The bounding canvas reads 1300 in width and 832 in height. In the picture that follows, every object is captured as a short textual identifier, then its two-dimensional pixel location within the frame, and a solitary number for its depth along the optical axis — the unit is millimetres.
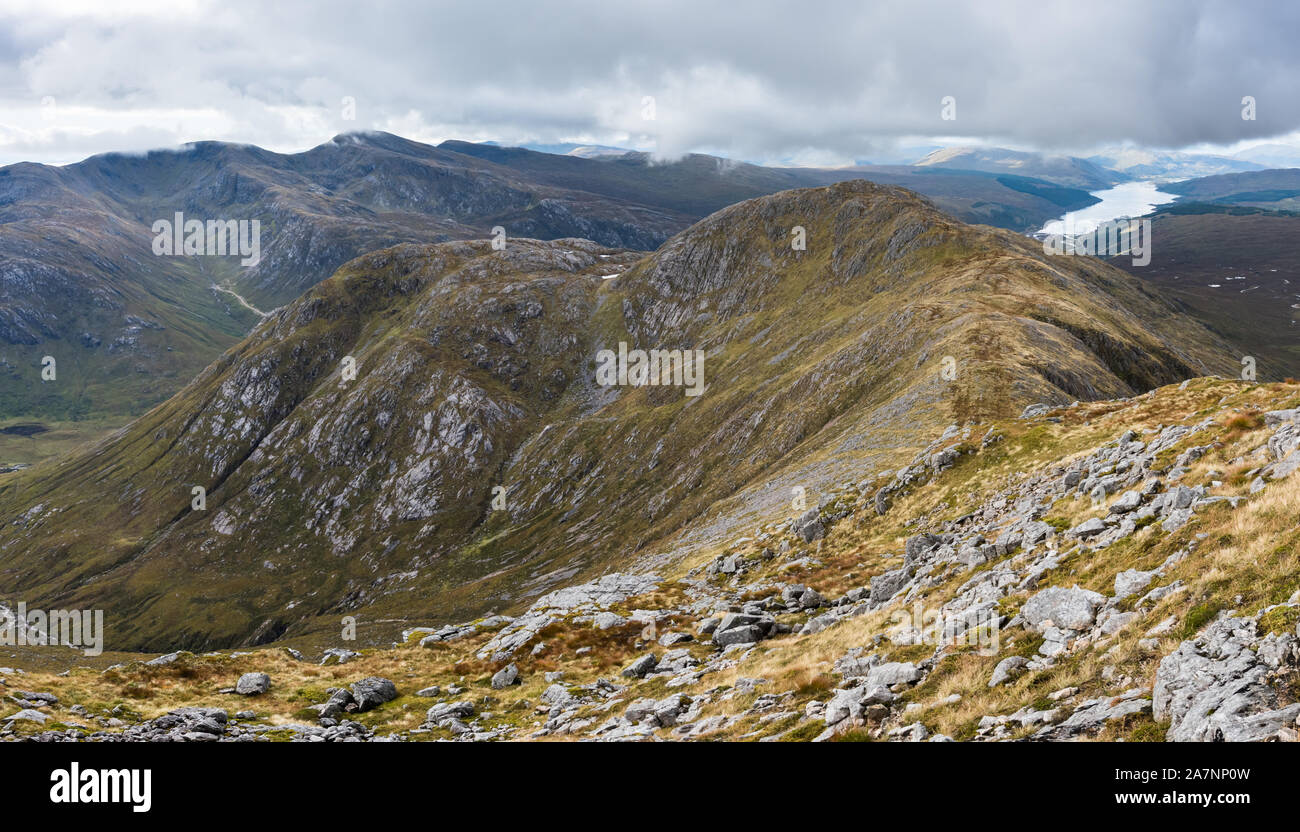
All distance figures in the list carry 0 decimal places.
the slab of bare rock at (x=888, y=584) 33875
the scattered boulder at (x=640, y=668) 33750
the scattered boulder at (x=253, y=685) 37812
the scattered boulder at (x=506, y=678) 38312
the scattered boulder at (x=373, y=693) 37031
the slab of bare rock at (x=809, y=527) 53562
